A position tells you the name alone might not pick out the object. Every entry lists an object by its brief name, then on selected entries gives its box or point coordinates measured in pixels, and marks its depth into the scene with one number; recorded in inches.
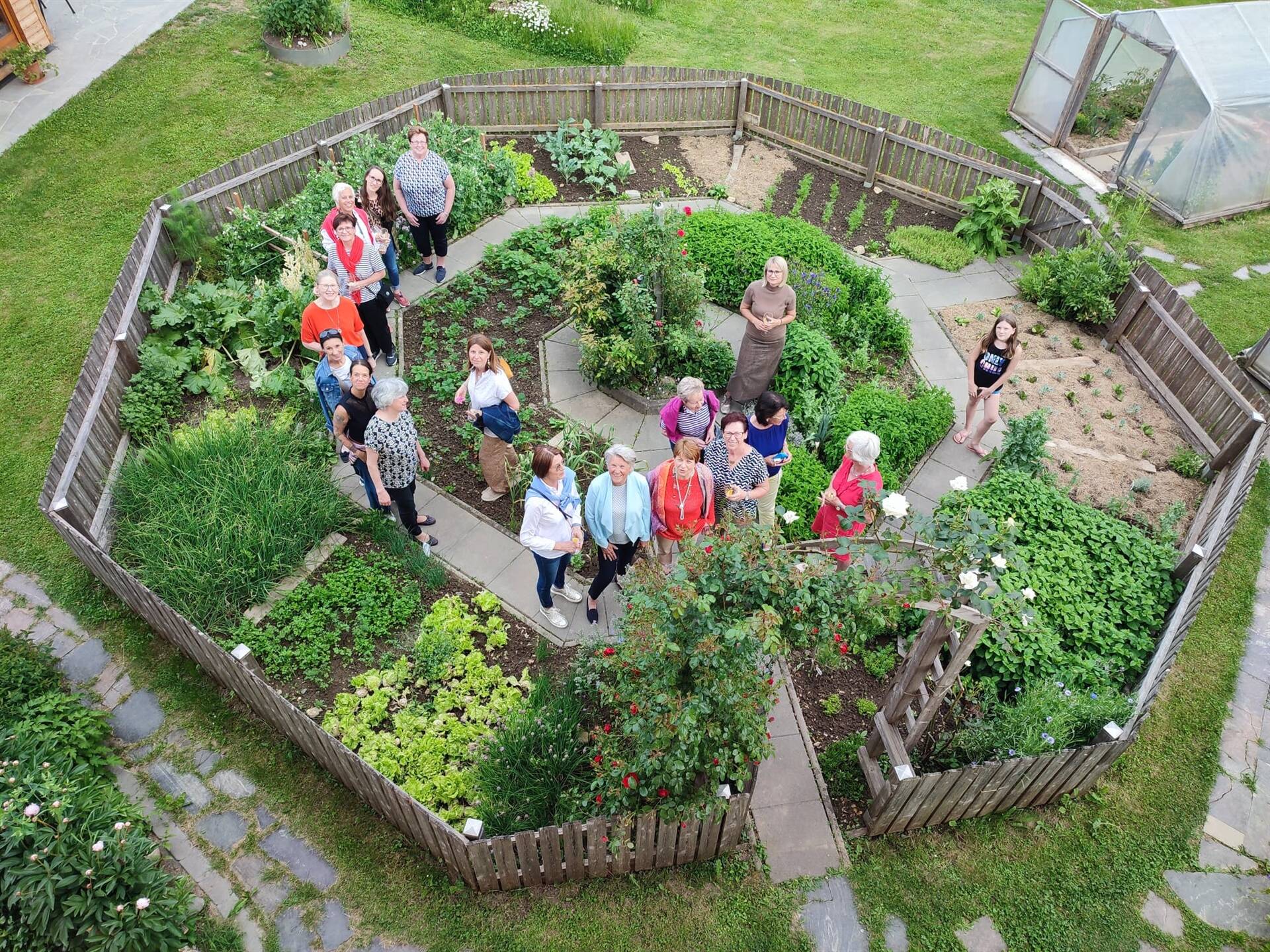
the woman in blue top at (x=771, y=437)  256.5
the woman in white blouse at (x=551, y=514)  232.4
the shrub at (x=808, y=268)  380.2
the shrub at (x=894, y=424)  319.3
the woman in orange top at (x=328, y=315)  288.4
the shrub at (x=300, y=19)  540.7
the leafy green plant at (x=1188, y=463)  336.5
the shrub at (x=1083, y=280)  392.2
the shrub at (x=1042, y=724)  229.1
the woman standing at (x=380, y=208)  347.3
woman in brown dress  304.2
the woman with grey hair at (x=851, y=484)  246.5
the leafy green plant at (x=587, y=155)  469.7
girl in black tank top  311.4
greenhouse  463.2
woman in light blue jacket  233.5
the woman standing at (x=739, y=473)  252.5
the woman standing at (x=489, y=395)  270.5
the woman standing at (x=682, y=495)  239.3
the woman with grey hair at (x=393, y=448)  249.9
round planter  544.7
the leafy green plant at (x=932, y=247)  436.1
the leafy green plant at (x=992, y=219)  437.7
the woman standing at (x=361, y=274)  315.6
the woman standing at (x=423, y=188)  361.7
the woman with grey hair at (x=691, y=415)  265.0
